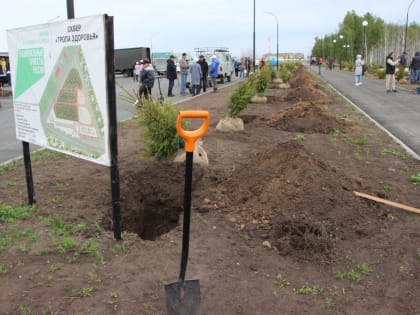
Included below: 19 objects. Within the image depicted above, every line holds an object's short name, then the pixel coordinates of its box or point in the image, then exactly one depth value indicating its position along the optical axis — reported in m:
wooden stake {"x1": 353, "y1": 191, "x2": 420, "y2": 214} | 4.79
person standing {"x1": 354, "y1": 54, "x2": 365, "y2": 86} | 23.49
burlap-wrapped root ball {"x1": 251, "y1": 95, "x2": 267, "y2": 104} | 16.64
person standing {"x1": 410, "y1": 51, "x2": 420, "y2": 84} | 22.77
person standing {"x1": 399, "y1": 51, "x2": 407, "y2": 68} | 26.92
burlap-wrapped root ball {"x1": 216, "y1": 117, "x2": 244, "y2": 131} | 9.77
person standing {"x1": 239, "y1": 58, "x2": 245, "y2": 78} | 41.02
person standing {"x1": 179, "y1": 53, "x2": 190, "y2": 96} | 21.41
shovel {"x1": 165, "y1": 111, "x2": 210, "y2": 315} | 2.75
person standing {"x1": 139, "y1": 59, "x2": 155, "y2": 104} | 13.73
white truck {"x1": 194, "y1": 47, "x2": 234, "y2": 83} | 30.80
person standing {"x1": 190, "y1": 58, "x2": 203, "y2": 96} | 20.62
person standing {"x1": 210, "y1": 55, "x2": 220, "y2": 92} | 22.81
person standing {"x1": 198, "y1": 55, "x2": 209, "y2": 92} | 22.06
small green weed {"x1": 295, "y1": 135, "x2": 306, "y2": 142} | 8.81
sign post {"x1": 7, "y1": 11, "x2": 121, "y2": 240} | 3.56
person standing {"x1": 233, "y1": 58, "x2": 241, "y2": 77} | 40.58
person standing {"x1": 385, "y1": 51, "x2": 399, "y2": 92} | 19.36
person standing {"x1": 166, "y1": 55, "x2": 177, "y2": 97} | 20.48
